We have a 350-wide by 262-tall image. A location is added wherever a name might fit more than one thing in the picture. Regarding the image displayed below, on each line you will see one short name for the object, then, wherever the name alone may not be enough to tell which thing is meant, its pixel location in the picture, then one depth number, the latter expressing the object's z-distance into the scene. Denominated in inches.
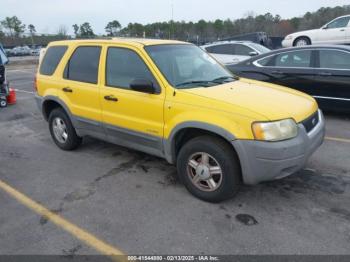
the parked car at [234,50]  464.4
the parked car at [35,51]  2040.1
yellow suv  135.2
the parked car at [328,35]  515.2
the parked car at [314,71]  263.6
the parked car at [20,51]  2085.1
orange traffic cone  396.2
